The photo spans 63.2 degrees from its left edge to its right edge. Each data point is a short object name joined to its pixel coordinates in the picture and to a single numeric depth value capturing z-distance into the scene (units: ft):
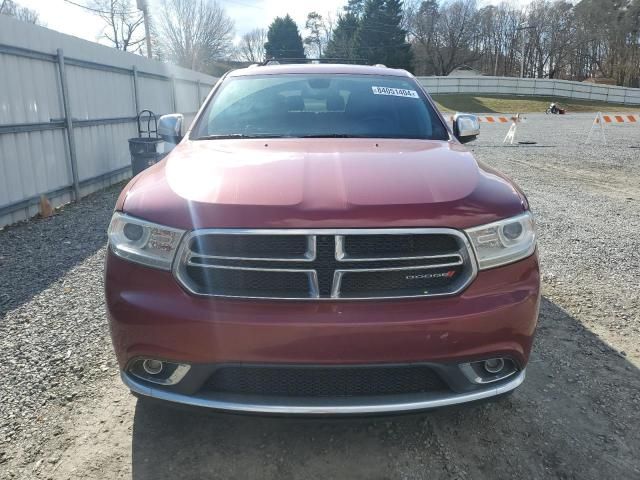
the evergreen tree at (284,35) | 212.02
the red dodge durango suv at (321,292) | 6.31
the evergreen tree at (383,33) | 187.73
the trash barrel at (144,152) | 28.53
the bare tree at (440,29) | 238.27
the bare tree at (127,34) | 133.08
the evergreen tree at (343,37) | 202.49
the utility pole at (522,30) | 210.63
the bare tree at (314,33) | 247.50
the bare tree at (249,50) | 235.20
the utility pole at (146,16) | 78.64
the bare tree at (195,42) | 172.24
